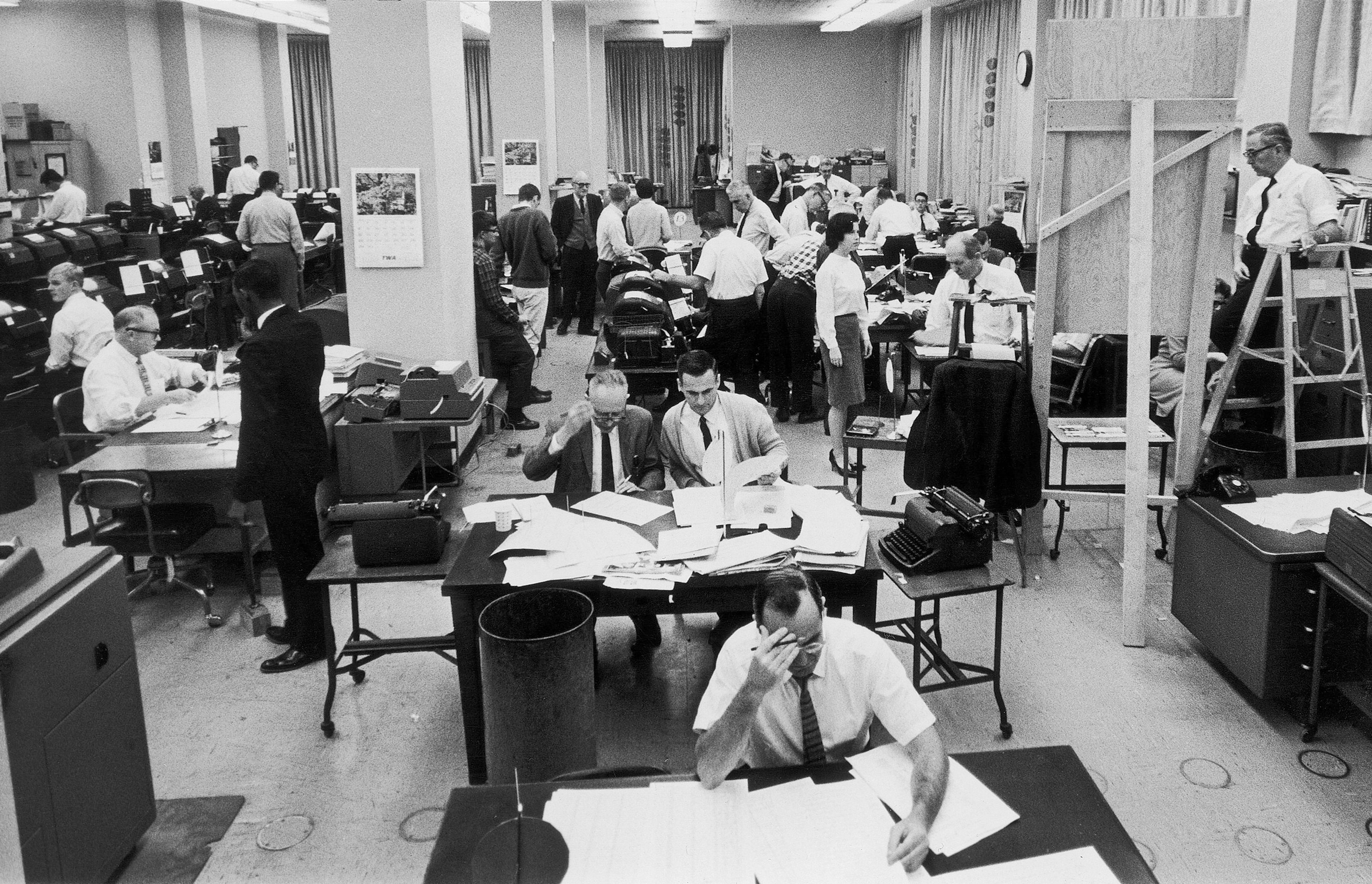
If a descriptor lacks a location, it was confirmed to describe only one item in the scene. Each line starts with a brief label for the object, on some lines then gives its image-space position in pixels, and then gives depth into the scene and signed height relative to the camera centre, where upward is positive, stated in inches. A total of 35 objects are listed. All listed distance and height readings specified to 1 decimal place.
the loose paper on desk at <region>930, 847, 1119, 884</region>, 88.3 -50.4
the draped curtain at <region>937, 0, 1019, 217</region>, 569.0 +51.3
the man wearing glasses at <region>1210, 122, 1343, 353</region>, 255.4 -3.6
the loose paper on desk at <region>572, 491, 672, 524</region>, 165.8 -42.8
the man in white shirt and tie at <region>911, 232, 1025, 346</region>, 254.8 -18.8
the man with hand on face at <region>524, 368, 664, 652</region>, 184.2 -38.6
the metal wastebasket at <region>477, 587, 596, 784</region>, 127.5 -53.7
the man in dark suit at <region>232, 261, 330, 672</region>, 182.7 -33.9
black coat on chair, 211.2 -42.3
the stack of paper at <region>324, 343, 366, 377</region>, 263.3 -33.1
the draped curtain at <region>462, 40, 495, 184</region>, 969.5 +96.7
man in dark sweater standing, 390.3 -16.8
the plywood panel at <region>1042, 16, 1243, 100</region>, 201.8 +23.7
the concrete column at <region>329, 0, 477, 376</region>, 266.8 +17.0
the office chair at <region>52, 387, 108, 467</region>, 233.3 -39.6
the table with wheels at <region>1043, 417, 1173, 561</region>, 225.0 -46.5
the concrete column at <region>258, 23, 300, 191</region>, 850.1 +83.2
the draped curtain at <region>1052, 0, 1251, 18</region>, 350.6 +65.2
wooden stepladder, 212.5 -26.1
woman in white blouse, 271.3 -25.9
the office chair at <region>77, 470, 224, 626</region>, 203.9 -54.5
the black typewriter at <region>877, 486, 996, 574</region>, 161.3 -46.1
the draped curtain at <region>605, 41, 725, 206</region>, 948.0 +86.7
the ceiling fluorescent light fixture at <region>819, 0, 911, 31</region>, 618.8 +106.1
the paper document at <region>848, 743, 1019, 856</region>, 93.7 -49.4
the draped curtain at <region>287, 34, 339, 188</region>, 935.0 +86.1
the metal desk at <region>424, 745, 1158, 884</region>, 91.1 -49.7
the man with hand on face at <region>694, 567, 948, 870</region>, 103.6 -45.9
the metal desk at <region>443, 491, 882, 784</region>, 145.5 -48.5
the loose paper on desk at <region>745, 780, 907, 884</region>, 88.7 -49.5
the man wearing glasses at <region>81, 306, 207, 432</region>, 233.9 -33.0
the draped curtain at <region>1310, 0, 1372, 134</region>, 290.2 +30.0
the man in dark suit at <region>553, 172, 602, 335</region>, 476.4 -18.3
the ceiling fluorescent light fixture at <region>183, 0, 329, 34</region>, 588.4 +108.1
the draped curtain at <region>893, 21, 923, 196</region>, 751.1 +55.9
